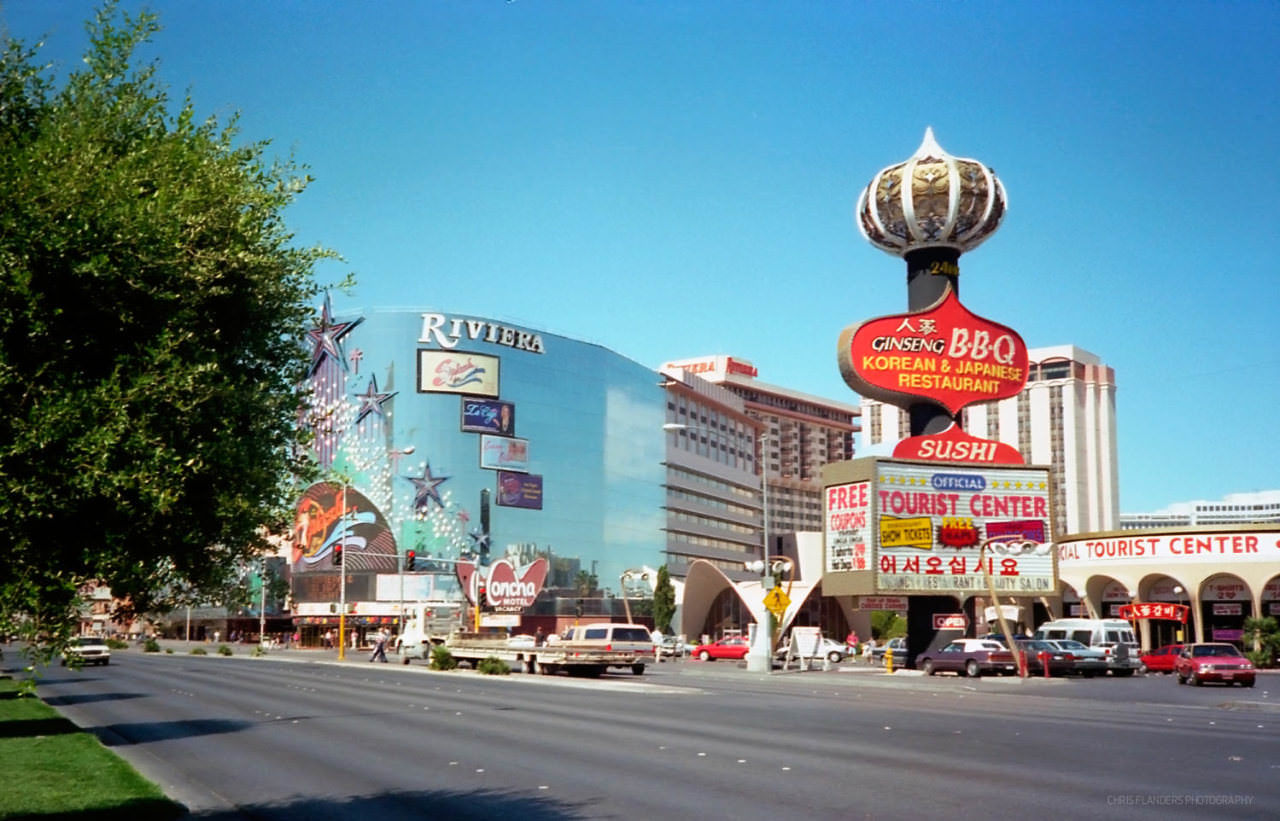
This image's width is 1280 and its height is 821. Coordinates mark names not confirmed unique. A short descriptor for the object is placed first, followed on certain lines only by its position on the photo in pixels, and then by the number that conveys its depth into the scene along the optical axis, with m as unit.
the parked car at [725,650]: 67.75
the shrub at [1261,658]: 62.59
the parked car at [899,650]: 58.86
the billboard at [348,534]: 132.50
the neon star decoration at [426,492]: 137.38
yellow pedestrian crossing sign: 49.24
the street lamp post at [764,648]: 53.59
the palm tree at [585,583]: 147.00
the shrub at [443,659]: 54.84
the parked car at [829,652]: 68.59
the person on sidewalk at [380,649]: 68.82
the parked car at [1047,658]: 50.75
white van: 52.94
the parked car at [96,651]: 58.28
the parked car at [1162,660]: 58.44
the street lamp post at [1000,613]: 47.66
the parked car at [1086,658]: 51.31
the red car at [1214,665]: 41.59
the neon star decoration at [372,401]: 139.50
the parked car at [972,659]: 48.78
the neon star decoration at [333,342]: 141.12
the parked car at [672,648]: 77.69
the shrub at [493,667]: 50.38
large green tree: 9.12
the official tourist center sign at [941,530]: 55.62
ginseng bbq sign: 58.84
